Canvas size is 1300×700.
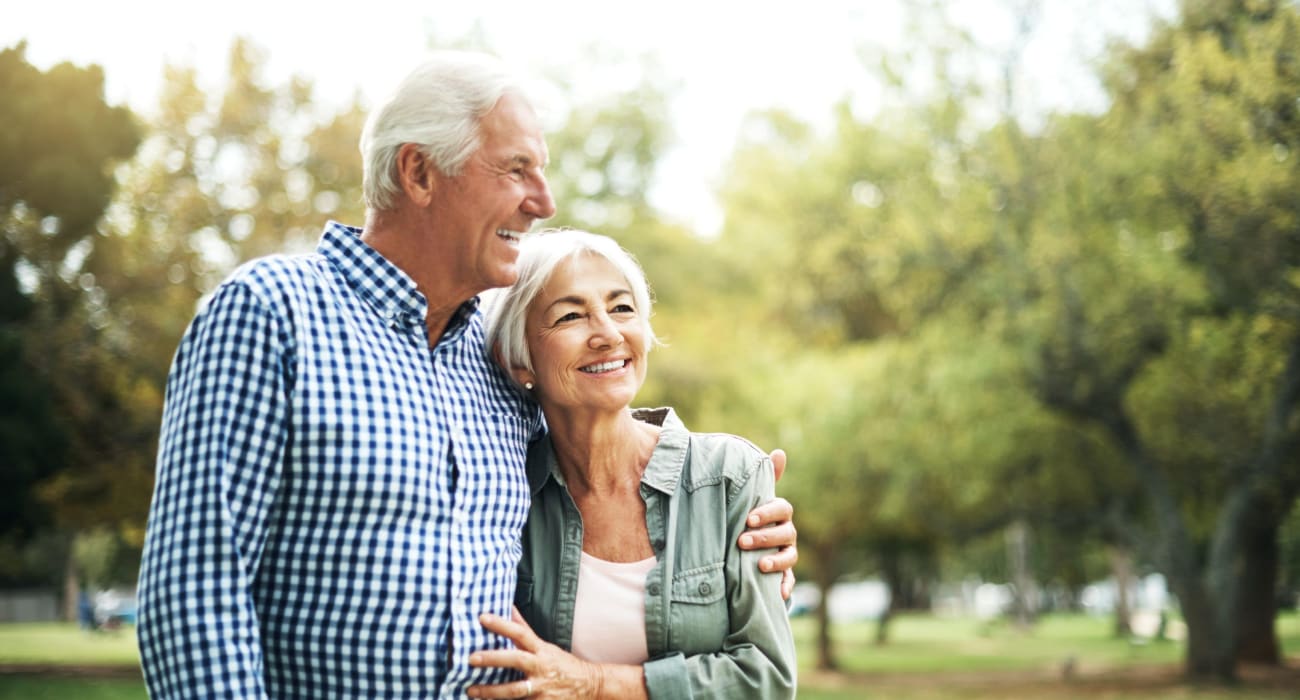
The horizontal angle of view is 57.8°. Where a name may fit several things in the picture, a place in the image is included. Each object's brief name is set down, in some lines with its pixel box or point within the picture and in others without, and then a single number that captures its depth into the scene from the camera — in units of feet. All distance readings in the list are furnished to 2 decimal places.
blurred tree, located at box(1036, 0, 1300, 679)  46.55
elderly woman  8.50
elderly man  6.31
